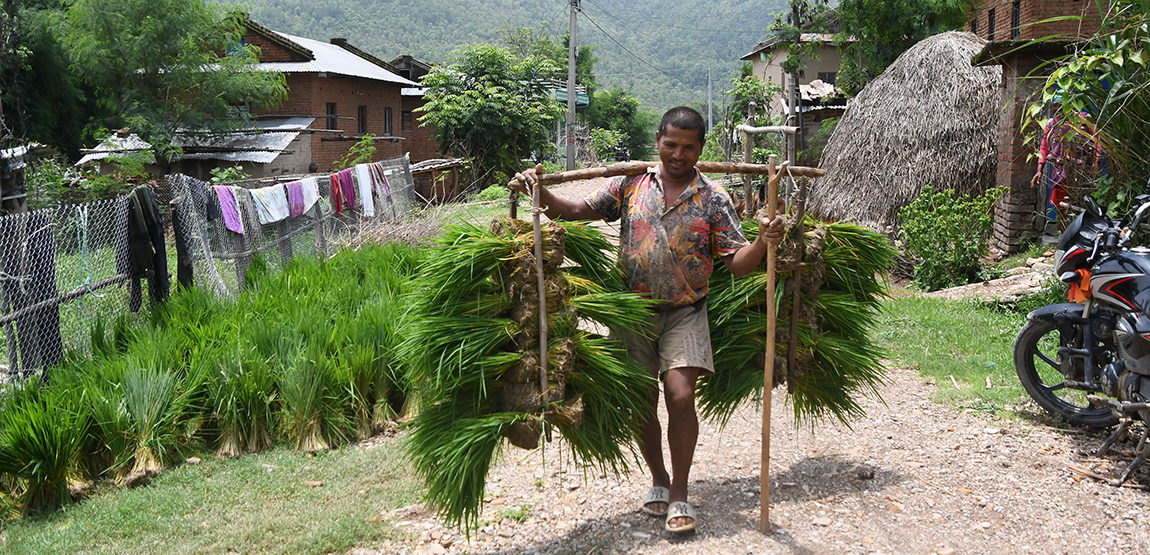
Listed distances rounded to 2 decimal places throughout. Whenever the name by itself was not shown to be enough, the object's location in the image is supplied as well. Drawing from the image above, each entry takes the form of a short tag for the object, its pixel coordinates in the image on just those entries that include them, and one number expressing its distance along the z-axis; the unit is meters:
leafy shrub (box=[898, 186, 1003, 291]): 9.08
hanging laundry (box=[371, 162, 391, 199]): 14.13
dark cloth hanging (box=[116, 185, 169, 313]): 5.87
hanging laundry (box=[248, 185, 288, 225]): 8.62
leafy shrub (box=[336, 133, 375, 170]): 20.06
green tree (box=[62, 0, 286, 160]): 23.56
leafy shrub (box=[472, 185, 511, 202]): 21.59
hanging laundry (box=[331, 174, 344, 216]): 11.83
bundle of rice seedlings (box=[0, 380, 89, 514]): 4.11
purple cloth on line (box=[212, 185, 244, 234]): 7.59
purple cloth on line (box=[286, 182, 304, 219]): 9.66
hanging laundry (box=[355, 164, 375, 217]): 12.94
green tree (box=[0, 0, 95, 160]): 24.77
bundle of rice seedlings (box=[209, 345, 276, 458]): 4.73
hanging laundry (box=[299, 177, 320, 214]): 10.18
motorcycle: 3.80
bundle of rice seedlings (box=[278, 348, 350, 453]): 4.80
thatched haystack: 10.92
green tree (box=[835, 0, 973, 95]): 17.66
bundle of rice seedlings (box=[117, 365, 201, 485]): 4.43
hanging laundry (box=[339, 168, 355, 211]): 12.21
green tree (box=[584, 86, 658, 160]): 50.84
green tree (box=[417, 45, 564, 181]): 24.84
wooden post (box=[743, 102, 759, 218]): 4.19
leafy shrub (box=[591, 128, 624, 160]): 38.97
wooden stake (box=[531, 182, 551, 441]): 3.05
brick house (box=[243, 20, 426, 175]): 27.94
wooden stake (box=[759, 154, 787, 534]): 3.23
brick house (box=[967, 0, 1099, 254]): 9.10
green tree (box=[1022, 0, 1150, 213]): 4.54
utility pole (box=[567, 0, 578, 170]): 29.47
